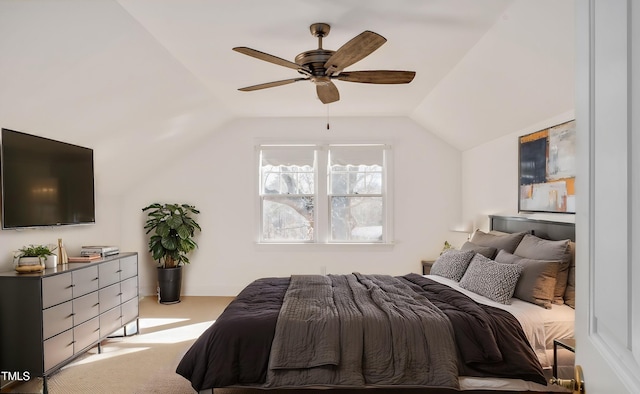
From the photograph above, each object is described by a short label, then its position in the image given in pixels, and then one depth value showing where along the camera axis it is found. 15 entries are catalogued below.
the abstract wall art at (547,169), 3.50
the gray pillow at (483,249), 3.88
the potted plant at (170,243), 5.68
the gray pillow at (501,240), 3.83
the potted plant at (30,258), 3.20
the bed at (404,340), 2.65
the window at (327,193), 6.31
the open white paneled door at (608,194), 0.64
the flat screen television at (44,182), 3.24
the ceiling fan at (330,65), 2.63
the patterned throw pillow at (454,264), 3.96
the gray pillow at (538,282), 3.06
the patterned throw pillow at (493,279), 3.17
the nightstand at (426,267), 5.72
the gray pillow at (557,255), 3.15
